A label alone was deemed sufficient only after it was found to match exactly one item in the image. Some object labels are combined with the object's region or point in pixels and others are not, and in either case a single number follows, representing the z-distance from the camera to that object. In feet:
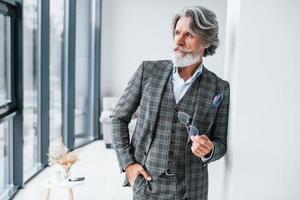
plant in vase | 9.12
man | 4.27
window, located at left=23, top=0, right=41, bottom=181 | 12.20
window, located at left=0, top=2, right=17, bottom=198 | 10.04
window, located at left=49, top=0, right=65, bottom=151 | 14.33
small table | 8.77
